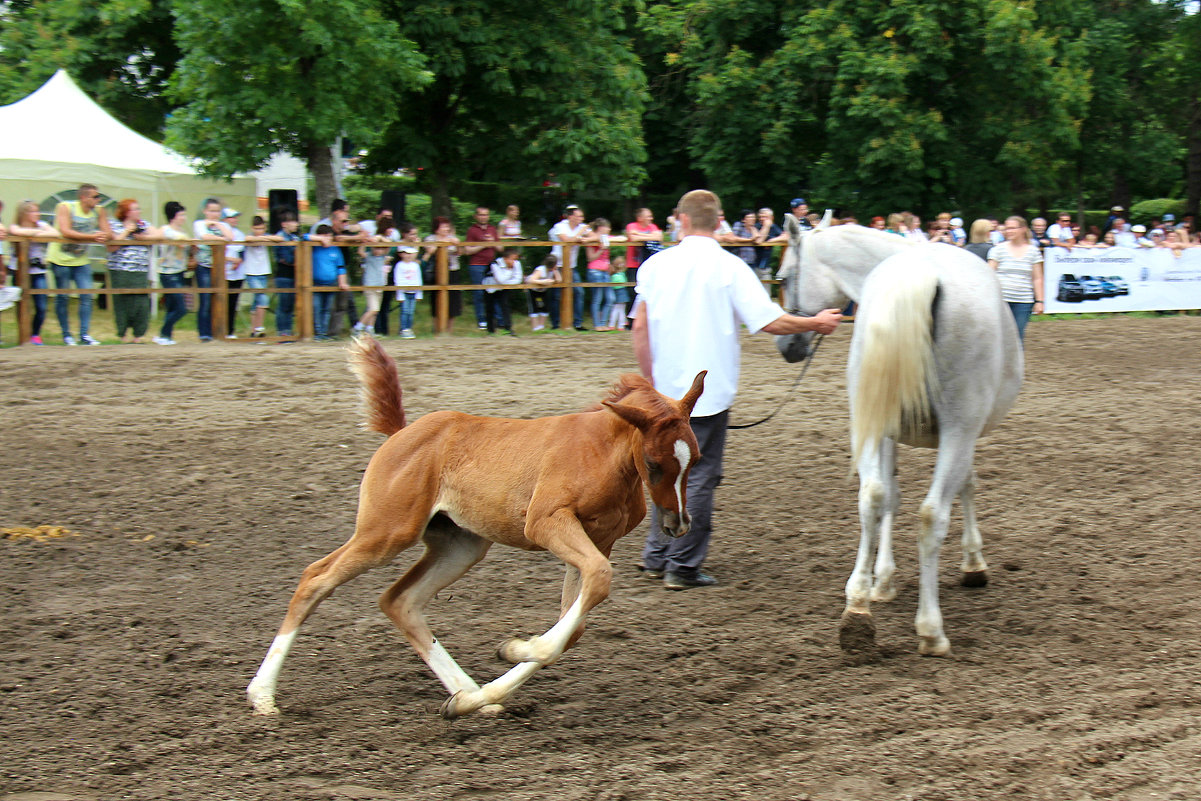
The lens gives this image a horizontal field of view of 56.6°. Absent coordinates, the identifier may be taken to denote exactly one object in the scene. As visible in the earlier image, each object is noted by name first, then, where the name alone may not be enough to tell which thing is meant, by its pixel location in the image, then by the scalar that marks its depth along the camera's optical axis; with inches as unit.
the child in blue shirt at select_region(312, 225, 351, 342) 585.3
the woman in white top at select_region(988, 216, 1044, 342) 441.4
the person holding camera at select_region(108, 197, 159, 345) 542.6
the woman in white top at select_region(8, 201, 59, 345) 526.6
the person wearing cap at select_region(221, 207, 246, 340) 569.0
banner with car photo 775.1
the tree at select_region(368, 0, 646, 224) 748.6
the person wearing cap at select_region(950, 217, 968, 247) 788.4
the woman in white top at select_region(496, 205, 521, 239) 661.9
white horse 189.6
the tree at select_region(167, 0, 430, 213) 644.1
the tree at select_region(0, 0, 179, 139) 840.9
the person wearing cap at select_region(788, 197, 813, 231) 759.9
